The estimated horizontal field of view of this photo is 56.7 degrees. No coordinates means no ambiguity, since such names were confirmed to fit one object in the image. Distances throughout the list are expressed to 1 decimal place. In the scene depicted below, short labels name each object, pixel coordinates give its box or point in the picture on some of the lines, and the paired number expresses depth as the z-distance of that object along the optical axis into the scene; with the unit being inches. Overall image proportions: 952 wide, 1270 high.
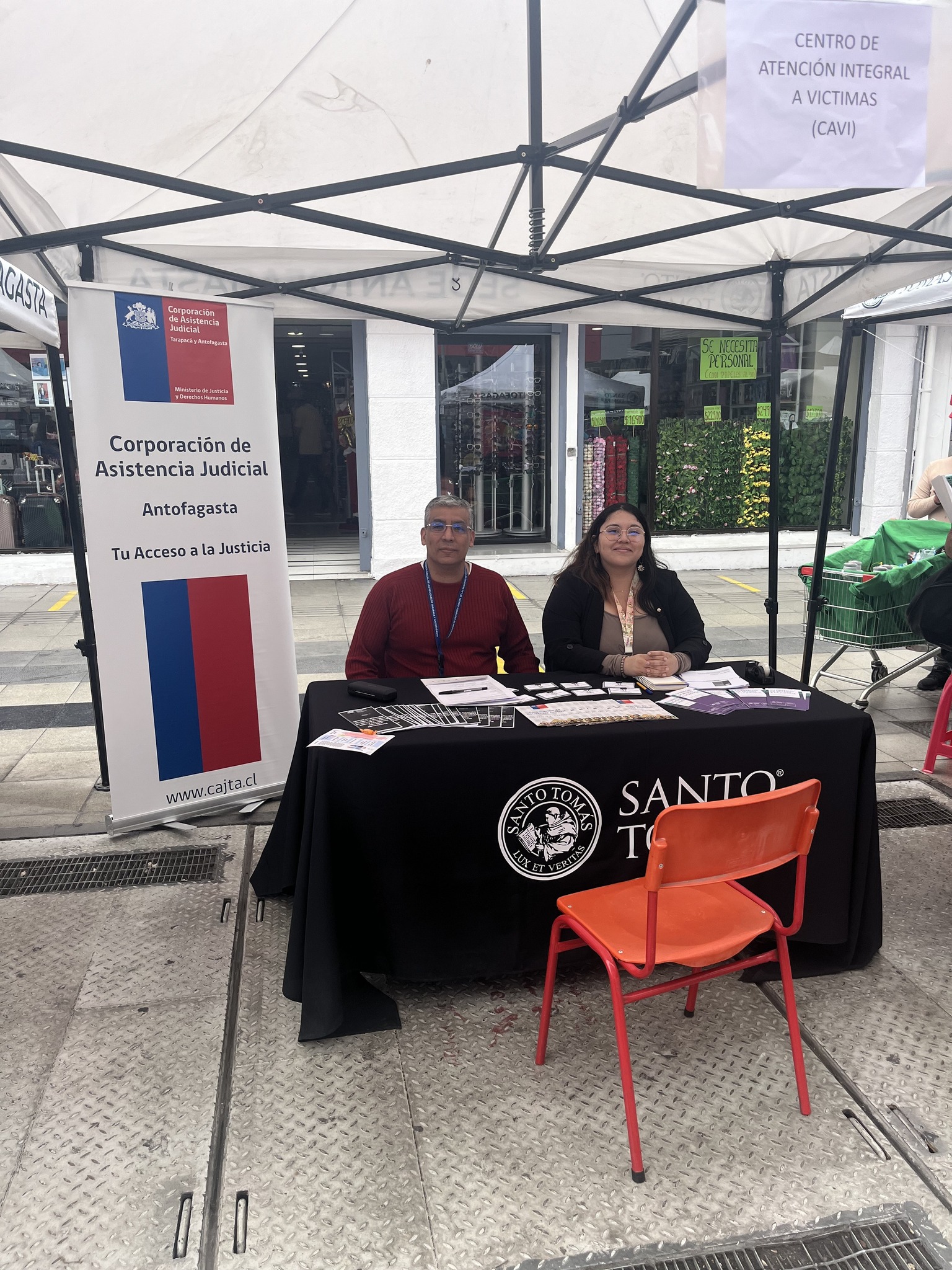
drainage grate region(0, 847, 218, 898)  147.6
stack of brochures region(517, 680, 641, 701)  132.6
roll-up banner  152.9
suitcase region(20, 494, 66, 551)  410.6
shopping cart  227.8
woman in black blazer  153.3
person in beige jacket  249.9
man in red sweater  150.6
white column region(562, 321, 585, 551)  436.1
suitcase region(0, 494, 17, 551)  406.9
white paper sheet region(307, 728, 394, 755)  108.6
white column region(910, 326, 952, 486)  472.1
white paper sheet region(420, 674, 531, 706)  129.0
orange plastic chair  85.7
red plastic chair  189.3
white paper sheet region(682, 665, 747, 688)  138.7
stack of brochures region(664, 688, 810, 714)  125.1
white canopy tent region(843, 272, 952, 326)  183.8
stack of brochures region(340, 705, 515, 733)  117.0
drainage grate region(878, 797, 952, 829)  170.6
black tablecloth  108.3
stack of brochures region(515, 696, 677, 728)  118.3
